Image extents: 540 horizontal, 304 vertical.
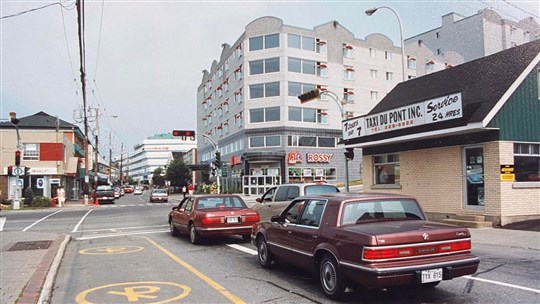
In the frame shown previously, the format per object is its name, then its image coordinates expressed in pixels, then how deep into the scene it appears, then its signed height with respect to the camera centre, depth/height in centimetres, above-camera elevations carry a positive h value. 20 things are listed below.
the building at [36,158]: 4488 +194
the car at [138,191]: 8938 -314
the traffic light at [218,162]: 3509 +96
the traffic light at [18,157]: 3017 +136
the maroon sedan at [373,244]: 558 -97
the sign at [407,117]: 1473 +208
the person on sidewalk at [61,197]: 3867 -185
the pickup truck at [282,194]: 1307 -65
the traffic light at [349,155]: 1997 +78
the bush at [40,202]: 3628 -206
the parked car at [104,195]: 4466 -190
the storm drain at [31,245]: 1220 -195
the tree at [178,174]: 8291 +15
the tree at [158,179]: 12875 -114
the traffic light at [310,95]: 2036 +359
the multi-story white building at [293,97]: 5222 +942
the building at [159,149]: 18250 +1061
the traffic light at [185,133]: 3156 +296
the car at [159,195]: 4793 -219
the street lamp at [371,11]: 1576 +576
